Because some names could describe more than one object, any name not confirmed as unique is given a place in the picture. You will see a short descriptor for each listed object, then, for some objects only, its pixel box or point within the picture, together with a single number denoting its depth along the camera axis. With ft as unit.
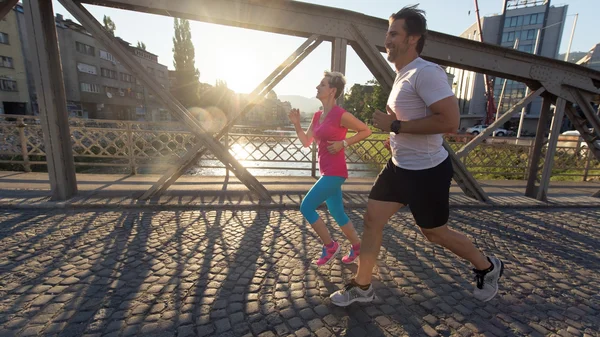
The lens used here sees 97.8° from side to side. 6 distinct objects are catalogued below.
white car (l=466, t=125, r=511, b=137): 109.54
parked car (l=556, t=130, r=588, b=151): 40.02
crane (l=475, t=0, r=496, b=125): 118.93
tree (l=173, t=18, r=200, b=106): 126.41
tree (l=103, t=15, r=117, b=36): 131.48
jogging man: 5.67
